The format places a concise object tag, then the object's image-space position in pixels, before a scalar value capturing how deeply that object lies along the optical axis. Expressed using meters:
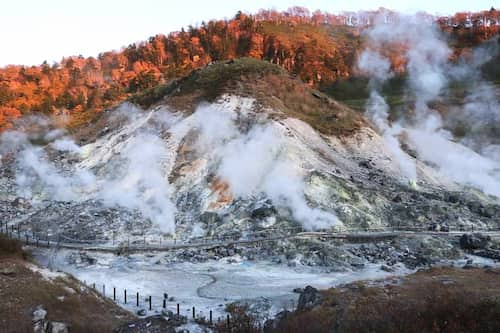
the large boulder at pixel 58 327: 18.41
